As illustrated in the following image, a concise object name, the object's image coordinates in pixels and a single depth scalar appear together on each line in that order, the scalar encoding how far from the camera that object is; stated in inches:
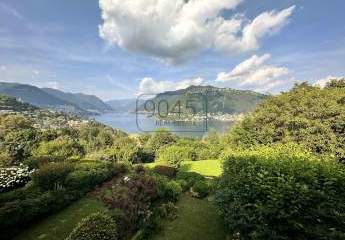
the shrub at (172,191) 493.7
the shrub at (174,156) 1090.2
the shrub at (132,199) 309.4
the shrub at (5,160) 810.2
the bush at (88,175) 530.6
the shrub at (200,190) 526.3
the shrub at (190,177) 597.1
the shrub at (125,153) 1237.1
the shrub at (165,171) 748.6
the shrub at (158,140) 1676.6
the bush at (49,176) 494.9
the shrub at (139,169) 725.6
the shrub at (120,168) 724.8
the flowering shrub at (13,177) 498.6
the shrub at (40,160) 751.1
